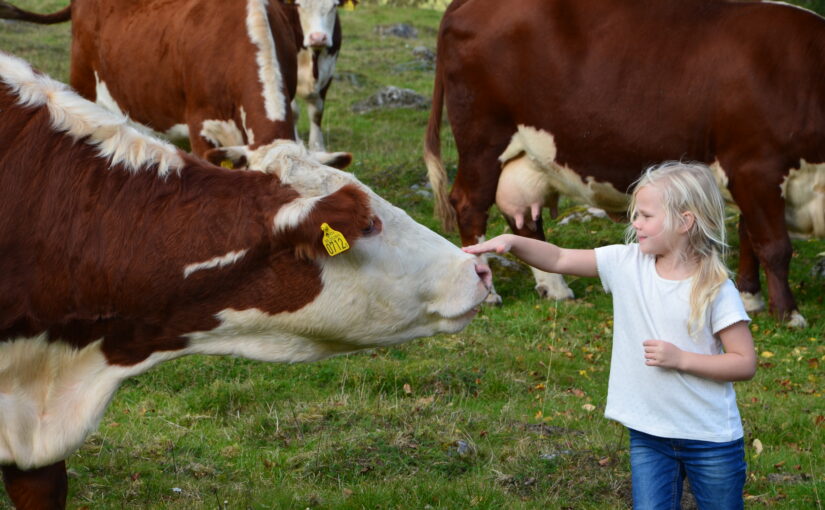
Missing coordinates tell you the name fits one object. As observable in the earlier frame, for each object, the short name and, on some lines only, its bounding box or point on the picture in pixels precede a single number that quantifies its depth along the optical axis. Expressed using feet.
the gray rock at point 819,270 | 30.94
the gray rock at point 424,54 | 82.12
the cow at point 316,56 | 45.55
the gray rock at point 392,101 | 59.06
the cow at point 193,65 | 27.89
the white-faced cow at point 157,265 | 12.32
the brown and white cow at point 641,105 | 27.02
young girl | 12.18
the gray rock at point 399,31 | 101.04
